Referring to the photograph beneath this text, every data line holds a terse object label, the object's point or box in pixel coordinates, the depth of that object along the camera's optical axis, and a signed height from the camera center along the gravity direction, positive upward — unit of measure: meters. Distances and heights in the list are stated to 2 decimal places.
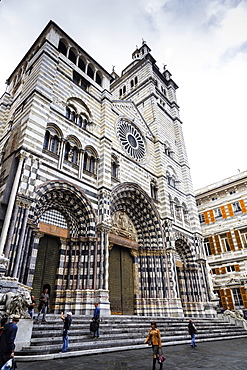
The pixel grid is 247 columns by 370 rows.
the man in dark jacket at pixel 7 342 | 3.93 -0.45
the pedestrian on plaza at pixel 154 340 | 5.28 -0.65
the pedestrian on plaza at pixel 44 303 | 8.51 +0.27
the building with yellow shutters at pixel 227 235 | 23.36 +6.95
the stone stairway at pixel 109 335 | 6.55 -0.85
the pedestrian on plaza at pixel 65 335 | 6.51 -0.59
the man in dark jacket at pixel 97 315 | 8.18 -0.16
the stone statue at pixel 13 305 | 6.46 +0.18
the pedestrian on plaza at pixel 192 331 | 8.76 -0.79
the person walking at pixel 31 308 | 7.30 +0.09
